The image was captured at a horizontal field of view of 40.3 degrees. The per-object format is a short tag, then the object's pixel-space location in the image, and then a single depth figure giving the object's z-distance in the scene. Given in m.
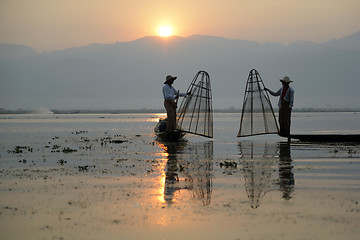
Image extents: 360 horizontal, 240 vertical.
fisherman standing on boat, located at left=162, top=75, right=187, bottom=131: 24.09
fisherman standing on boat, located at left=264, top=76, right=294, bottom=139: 22.81
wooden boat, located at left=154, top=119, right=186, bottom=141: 25.47
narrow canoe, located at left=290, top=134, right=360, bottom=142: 24.12
